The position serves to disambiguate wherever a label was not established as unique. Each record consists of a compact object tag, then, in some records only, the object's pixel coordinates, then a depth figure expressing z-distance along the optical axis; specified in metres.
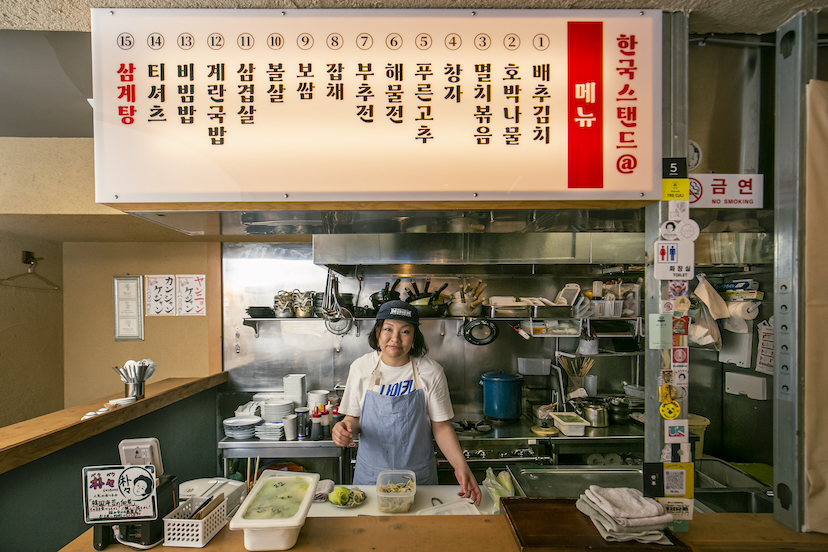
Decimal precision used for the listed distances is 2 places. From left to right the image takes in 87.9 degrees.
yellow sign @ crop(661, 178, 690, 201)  1.54
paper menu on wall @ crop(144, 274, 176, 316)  4.36
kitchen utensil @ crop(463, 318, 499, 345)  4.25
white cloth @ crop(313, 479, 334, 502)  2.08
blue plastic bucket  4.09
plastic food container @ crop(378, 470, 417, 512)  1.91
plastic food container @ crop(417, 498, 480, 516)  1.95
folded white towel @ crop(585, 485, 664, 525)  1.41
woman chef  2.74
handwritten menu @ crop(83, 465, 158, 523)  1.42
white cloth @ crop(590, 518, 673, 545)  1.37
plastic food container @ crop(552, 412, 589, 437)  3.66
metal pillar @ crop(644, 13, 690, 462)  1.54
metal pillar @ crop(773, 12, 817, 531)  1.48
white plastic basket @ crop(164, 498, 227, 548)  1.47
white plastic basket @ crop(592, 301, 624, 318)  4.11
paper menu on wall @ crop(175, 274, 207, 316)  4.38
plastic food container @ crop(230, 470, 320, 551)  1.37
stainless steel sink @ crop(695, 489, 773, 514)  2.51
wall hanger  3.71
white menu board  1.51
